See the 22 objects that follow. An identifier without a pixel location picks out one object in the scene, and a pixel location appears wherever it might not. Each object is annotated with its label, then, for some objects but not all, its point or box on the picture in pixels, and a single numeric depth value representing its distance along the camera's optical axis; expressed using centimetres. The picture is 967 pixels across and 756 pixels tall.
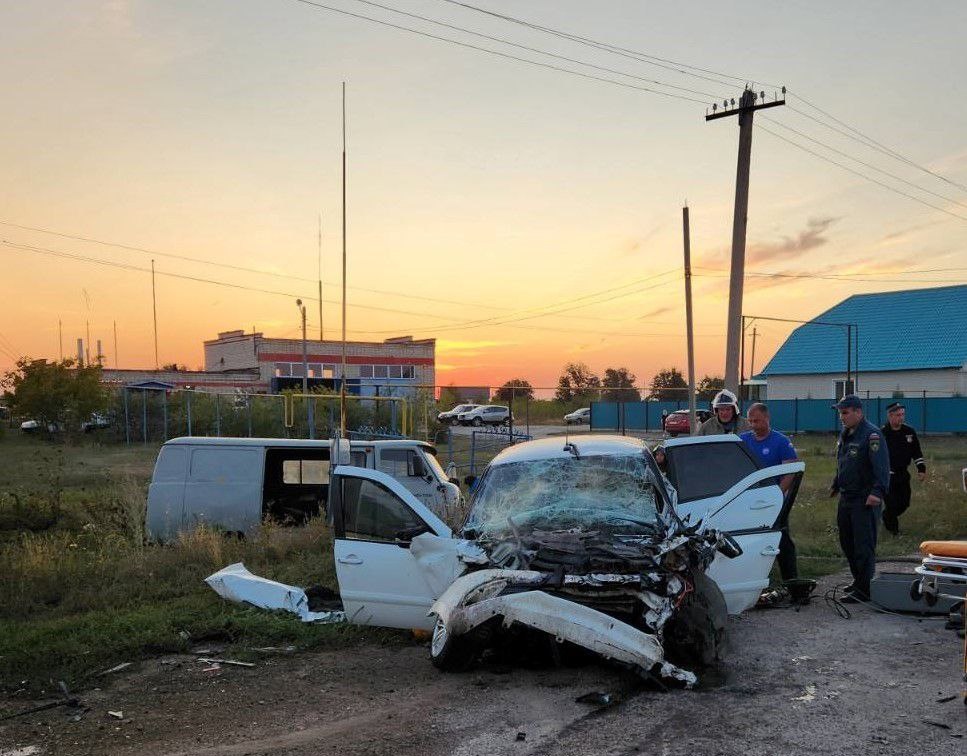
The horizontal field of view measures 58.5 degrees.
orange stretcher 468
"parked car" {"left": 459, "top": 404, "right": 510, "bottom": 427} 5216
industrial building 6412
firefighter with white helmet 872
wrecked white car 518
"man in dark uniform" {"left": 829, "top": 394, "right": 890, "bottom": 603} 737
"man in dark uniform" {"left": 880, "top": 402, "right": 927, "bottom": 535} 1083
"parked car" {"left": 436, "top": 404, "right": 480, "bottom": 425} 5229
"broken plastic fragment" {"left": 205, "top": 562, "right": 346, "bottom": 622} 747
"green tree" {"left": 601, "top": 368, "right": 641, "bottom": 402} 4806
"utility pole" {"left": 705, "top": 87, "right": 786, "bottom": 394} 1577
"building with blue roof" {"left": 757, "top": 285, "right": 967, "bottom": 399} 4553
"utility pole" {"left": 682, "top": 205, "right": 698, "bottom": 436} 2122
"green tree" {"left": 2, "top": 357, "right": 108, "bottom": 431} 3431
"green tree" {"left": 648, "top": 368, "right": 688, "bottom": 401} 6771
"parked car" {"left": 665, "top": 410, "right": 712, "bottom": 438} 3606
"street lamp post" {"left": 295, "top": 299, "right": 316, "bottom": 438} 1978
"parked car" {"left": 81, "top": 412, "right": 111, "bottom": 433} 3506
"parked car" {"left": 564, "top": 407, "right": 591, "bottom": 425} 4746
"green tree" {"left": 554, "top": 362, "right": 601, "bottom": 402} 7125
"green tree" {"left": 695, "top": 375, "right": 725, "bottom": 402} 4997
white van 1190
